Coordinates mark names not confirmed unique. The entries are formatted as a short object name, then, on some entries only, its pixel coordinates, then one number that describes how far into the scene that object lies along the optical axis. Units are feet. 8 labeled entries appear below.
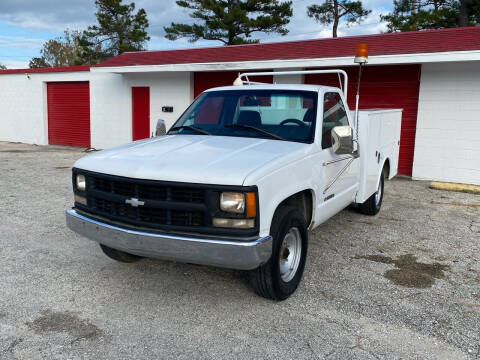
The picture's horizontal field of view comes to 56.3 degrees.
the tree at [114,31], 121.80
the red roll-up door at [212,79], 47.85
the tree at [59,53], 187.21
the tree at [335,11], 107.24
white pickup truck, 11.21
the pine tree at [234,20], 95.91
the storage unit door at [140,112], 53.93
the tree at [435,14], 81.76
